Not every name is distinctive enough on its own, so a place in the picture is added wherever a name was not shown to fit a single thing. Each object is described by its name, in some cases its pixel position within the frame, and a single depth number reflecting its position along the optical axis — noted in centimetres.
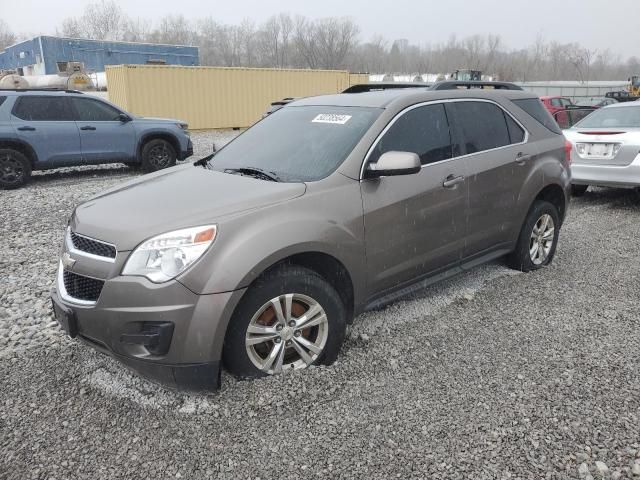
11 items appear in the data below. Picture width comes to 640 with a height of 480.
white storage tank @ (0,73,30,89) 2358
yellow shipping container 2027
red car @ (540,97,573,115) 1713
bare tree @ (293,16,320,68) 7706
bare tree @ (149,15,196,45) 8211
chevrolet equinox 268
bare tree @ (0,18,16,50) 8175
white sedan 746
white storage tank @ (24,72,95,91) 2927
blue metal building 4691
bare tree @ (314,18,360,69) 7650
